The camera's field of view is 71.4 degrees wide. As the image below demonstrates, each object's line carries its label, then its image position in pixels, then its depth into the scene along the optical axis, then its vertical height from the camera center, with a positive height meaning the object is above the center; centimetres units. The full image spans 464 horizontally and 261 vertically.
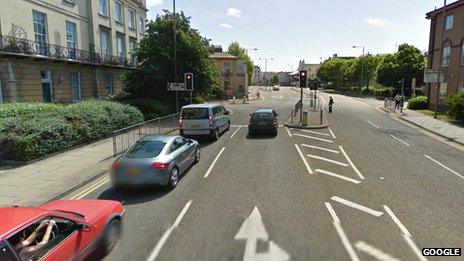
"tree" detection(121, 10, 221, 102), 2578 +190
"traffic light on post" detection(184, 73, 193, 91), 2127 +29
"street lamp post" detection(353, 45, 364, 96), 6469 +74
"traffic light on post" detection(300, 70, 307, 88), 2081 +38
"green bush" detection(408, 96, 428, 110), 3247 -197
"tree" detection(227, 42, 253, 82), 8612 +888
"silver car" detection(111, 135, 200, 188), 816 -205
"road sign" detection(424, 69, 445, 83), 2570 +67
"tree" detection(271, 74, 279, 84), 15688 +220
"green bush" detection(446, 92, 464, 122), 2211 -156
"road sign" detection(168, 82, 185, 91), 2125 -10
